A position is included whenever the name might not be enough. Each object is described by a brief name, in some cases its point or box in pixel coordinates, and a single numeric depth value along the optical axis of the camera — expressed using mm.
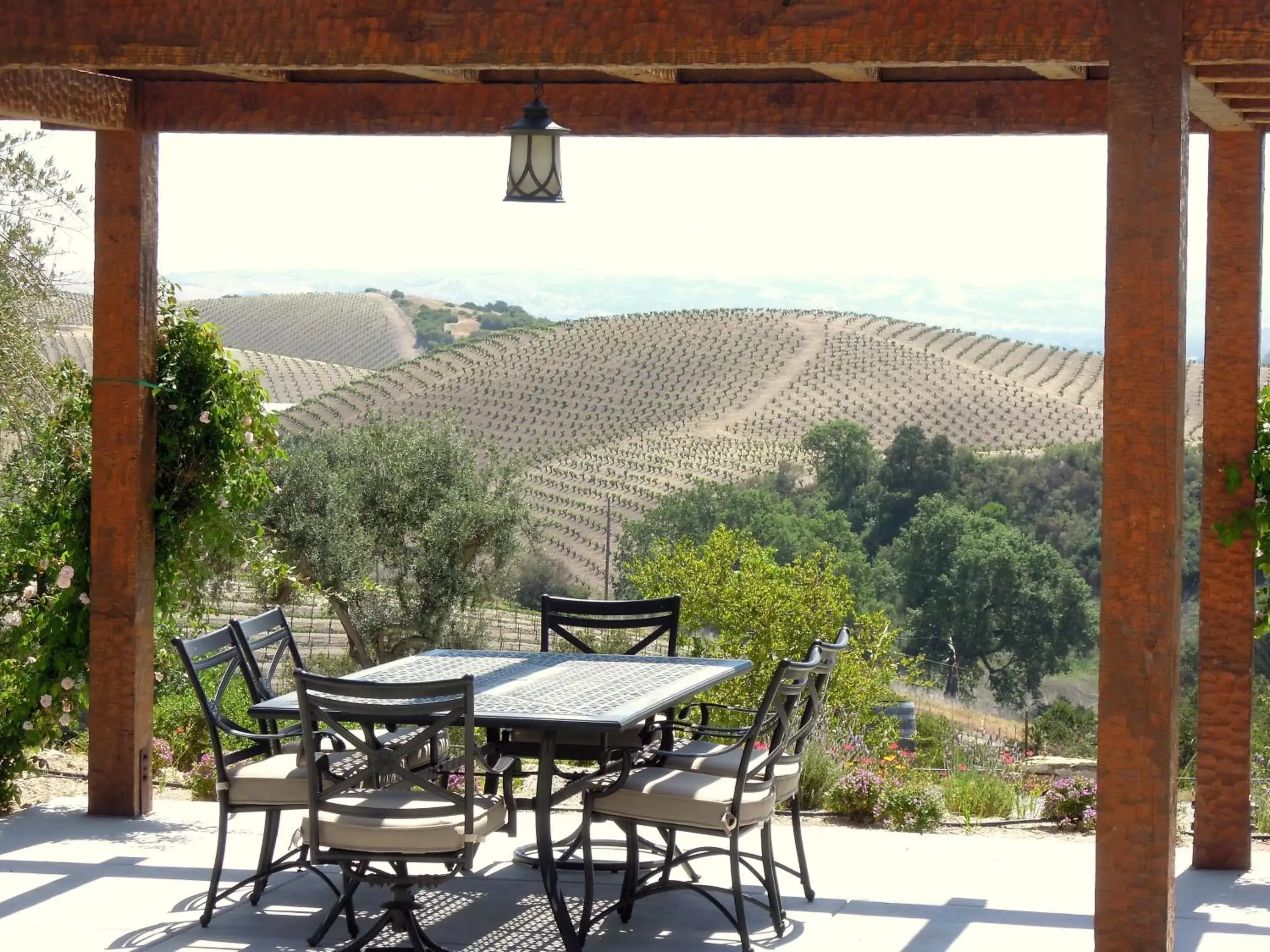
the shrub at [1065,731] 15055
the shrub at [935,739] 9236
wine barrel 15211
